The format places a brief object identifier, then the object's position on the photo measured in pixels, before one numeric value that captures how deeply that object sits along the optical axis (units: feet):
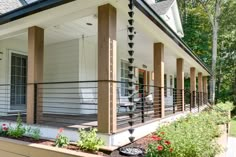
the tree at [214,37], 59.82
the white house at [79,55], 15.07
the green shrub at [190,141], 11.71
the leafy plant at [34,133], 17.21
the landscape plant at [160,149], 11.70
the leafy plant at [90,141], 13.89
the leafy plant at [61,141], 15.10
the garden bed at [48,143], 13.90
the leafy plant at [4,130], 18.85
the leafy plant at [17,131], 17.97
